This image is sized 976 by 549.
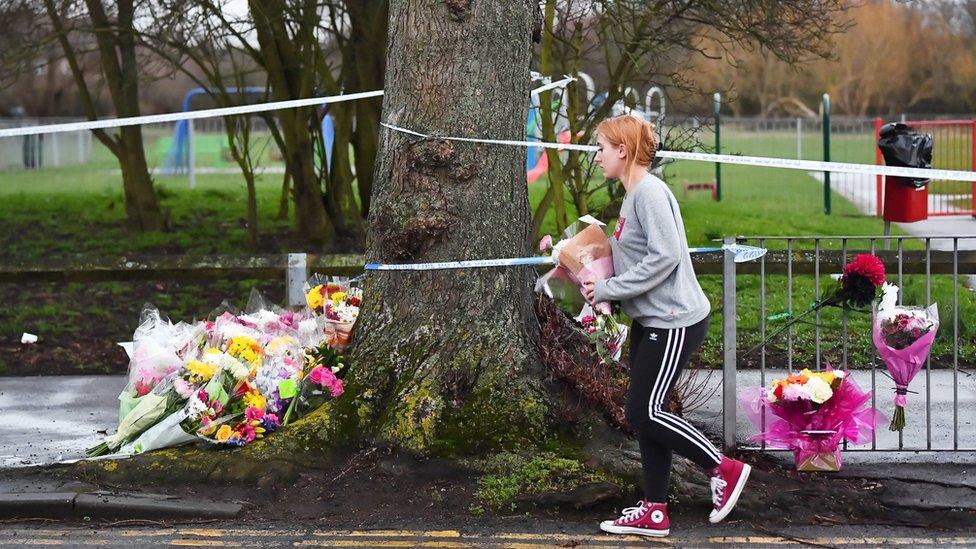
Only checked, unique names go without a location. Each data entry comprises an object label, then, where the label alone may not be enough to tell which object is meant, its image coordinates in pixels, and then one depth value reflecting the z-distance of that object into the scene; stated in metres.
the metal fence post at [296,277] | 8.02
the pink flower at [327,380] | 6.05
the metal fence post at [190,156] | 24.39
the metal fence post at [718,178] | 17.48
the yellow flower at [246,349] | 6.36
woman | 4.99
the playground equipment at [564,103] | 9.68
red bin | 7.00
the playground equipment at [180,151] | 26.94
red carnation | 5.85
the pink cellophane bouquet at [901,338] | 5.93
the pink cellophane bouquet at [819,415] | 5.75
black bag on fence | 6.95
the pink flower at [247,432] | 5.91
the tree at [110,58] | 12.85
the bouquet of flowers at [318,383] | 6.07
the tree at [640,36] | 9.48
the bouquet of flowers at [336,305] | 6.47
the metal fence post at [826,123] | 18.81
